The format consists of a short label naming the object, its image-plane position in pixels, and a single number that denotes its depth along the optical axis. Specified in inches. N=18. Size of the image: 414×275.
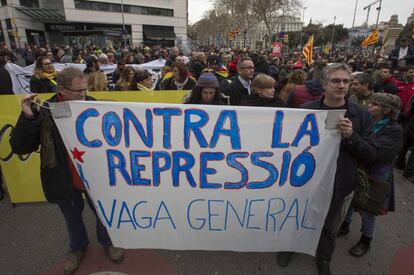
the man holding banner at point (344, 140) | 76.5
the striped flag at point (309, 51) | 342.6
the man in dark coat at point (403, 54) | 318.6
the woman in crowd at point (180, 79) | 177.9
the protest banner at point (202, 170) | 75.9
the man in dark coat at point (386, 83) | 196.5
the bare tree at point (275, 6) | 1135.6
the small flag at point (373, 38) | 498.7
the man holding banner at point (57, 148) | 74.6
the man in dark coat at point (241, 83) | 157.5
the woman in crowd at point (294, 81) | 168.7
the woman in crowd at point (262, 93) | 114.1
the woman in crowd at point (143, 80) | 160.2
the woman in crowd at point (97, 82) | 158.7
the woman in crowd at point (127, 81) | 167.2
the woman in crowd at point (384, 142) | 87.3
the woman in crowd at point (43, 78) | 163.2
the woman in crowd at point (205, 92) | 112.0
